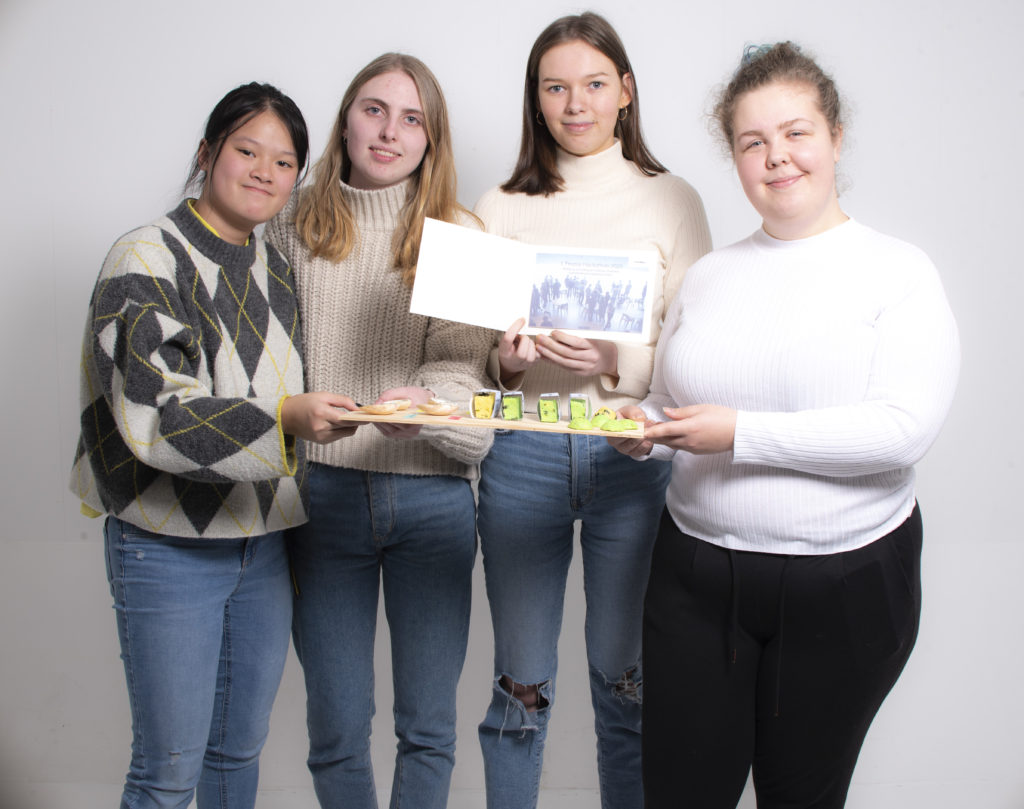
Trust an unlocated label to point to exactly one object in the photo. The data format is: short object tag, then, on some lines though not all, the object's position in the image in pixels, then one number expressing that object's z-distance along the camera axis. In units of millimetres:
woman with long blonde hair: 1834
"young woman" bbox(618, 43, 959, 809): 1435
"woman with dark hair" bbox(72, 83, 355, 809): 1517
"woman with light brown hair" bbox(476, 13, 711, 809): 1856
